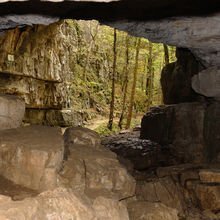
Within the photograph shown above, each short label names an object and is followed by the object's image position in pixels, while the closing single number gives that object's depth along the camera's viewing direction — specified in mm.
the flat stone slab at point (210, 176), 7375
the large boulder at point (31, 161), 4234
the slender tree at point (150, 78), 20734
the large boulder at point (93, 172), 4773
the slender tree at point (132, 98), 17919
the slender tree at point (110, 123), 18912
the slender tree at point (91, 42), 24766
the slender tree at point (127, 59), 18850
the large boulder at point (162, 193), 7098
